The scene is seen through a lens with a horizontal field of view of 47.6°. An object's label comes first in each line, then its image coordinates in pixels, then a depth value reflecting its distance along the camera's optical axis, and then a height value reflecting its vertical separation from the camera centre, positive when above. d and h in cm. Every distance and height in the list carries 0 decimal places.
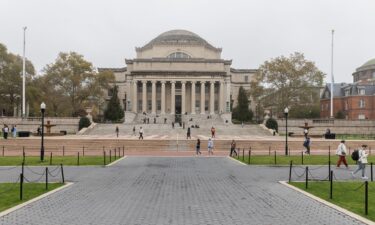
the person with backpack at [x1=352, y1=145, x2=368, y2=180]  2016 -190
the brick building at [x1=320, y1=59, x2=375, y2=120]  8294 +380
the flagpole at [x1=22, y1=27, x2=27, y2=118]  6058 +1107
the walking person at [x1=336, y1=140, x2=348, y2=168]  2442 -190
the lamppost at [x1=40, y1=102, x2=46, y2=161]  2831 -257
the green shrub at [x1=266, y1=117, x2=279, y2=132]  6831 -89
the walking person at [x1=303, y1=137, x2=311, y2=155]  3447 -205
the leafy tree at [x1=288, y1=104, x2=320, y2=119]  7944 +139
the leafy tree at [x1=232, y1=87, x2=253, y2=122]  8782 +190
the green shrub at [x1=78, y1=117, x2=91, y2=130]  6794 -104
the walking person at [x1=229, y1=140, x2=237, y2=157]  3428 -242
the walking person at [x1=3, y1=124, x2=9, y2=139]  4528 -180
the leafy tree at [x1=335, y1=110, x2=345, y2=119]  8481 +82
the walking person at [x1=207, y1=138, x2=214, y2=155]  3675 -245
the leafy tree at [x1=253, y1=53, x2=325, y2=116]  7638 +704
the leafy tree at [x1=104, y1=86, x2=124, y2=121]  8731 +140
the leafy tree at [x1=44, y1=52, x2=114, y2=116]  7900 +695
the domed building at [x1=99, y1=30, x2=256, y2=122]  9519 +844
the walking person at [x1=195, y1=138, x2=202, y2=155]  3616 -267
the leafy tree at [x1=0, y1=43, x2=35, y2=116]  7712 +774
